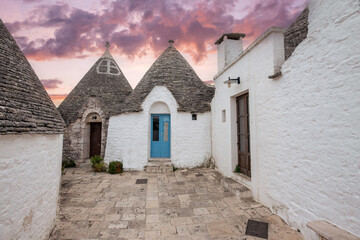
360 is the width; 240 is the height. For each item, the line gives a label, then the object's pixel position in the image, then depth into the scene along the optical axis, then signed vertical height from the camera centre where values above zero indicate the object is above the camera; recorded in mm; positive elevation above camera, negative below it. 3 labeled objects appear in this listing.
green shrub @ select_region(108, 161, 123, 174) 7711 -1604
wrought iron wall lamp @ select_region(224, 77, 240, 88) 5498 +1593
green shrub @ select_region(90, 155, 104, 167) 8655 -1436
